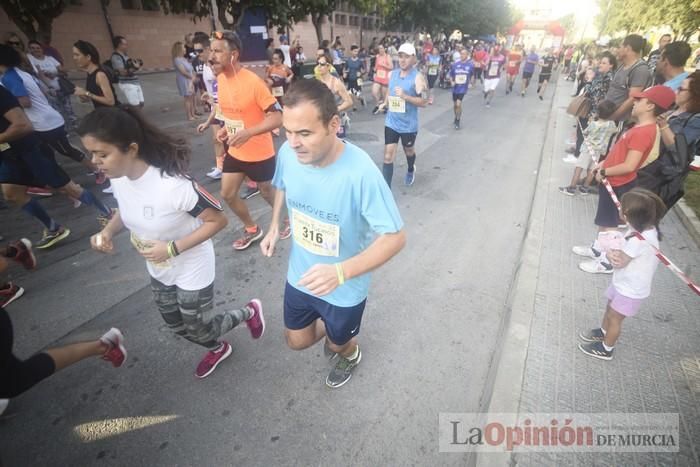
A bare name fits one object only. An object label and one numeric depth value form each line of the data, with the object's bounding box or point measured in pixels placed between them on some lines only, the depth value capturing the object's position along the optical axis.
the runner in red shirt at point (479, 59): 16.88
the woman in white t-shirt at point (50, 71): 7.68
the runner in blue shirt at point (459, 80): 9.49
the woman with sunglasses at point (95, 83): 4.43
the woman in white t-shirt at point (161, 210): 1.79
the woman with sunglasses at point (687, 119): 3.25
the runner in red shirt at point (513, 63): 14.62
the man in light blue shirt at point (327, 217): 1.57
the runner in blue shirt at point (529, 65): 14.69
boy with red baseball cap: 2.93
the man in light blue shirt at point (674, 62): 4.50
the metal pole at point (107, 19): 14.14
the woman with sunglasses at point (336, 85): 5.44
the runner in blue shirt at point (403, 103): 5.05
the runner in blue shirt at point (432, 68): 14.40
